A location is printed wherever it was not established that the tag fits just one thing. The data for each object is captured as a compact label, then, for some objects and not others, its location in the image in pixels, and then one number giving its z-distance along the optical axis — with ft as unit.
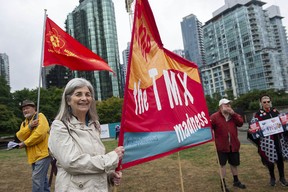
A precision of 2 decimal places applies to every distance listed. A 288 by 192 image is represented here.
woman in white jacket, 5.33
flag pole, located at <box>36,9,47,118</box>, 11.96
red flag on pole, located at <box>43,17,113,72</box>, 13.66
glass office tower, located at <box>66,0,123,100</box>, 208.60
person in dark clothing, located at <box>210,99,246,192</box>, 14.30
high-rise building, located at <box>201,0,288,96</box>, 219.13
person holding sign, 14.14
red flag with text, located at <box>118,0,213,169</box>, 6.91
